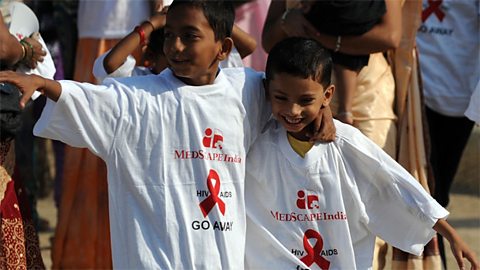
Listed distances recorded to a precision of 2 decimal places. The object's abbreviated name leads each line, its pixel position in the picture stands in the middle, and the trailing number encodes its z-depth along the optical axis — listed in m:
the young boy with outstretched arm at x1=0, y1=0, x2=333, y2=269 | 8.17
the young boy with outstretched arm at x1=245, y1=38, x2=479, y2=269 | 8.70
